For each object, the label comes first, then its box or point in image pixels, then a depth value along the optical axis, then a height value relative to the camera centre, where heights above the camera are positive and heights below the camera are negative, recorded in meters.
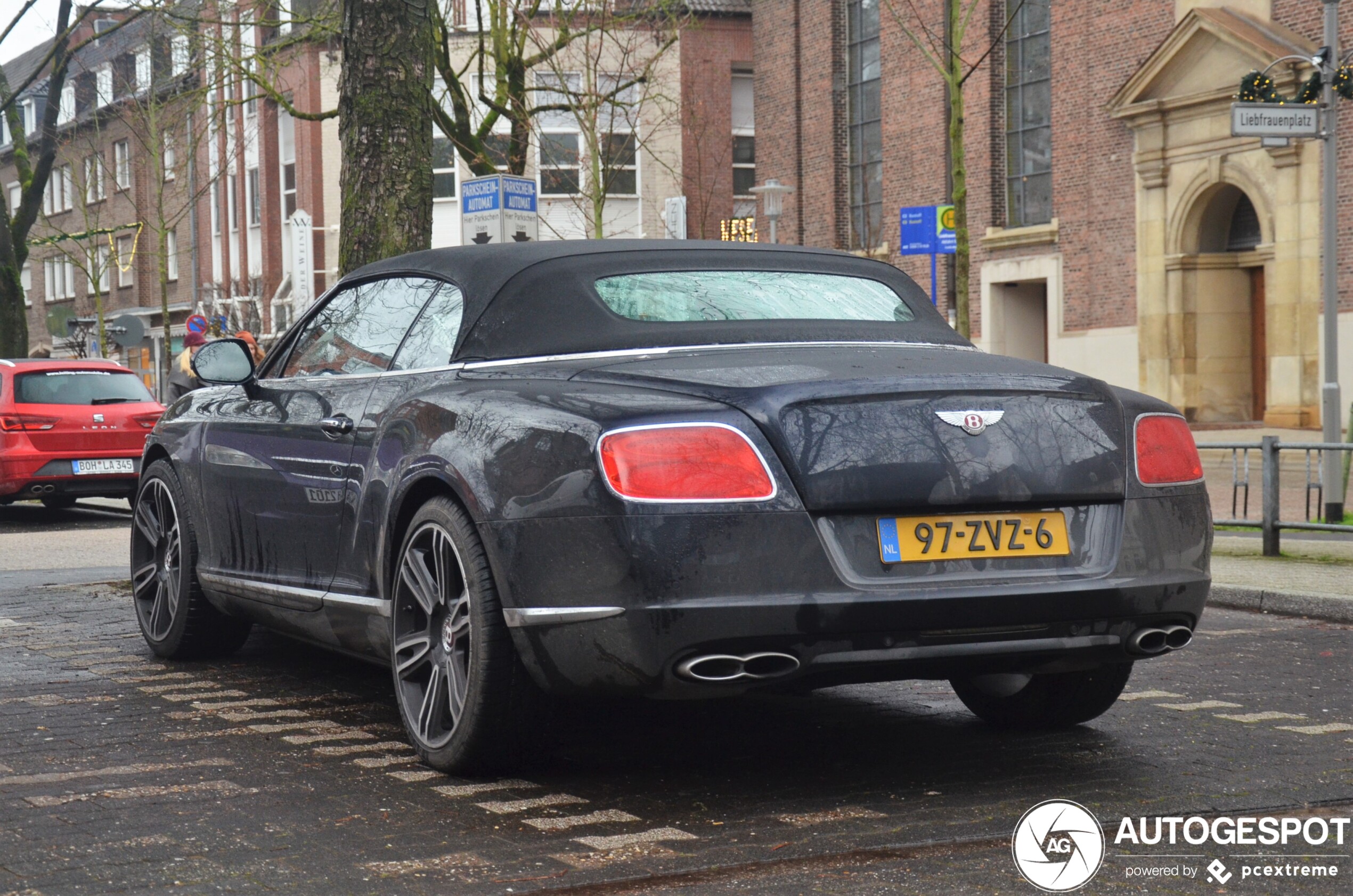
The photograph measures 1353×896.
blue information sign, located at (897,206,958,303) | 19.05 +1.48
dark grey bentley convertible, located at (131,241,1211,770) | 4.27 -0.32
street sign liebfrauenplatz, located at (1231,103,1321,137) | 14.13 +1.91
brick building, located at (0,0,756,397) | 42.88 +5.41
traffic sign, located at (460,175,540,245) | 15.60 +1.49
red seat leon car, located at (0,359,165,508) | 17.88 -0.41
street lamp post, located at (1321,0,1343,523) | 14.34 +0.96
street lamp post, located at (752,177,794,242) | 25.20 +2.54
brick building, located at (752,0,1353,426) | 26.23 +3.09
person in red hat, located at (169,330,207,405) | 17.64 +0.12
